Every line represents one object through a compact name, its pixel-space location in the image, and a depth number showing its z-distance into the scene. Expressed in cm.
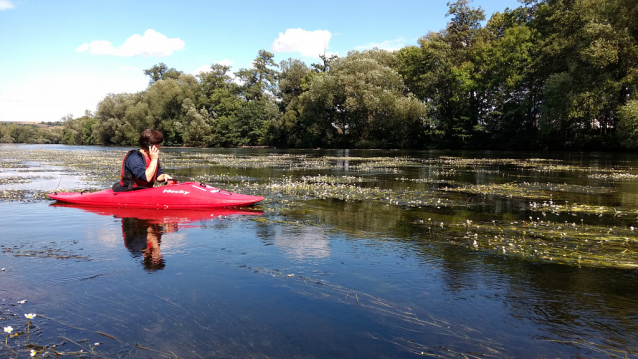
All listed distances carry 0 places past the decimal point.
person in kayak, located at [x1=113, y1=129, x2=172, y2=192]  1112
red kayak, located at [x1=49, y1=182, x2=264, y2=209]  1141
